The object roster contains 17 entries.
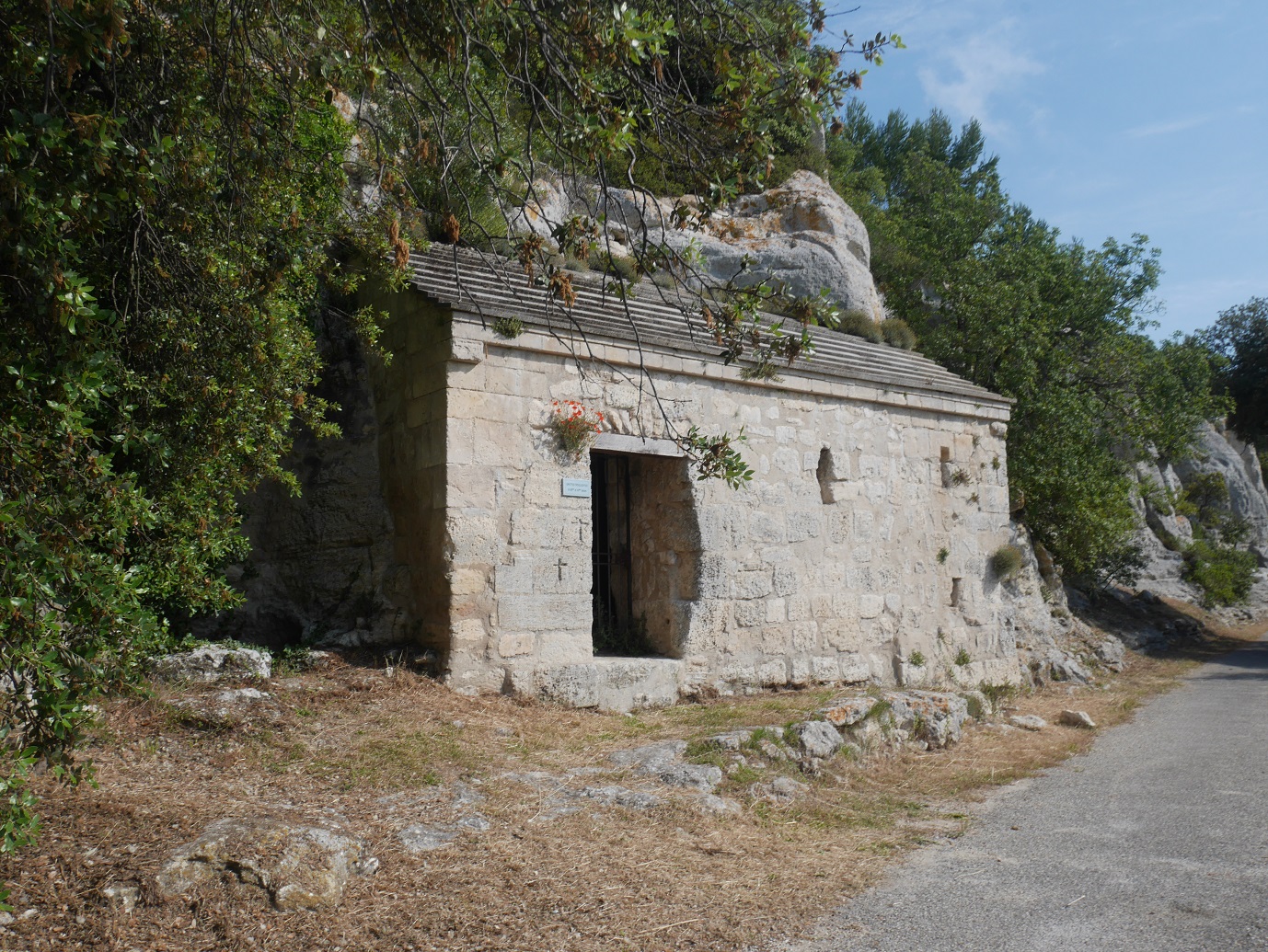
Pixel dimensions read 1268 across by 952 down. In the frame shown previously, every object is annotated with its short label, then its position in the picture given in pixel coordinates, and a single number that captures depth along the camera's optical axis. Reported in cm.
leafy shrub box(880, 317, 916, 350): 1320
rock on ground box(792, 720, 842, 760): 623
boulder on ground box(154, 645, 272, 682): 588
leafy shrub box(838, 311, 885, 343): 1255
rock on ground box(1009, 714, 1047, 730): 857
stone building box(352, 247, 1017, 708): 704
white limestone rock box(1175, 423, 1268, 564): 2672
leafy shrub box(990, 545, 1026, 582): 1059
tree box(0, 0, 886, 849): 311
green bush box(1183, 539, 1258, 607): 2033
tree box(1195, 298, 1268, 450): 2561
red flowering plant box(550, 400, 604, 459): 741
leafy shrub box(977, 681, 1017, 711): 907
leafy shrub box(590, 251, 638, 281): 1116
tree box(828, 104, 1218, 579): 1416
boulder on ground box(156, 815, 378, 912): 359
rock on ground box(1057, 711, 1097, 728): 887
